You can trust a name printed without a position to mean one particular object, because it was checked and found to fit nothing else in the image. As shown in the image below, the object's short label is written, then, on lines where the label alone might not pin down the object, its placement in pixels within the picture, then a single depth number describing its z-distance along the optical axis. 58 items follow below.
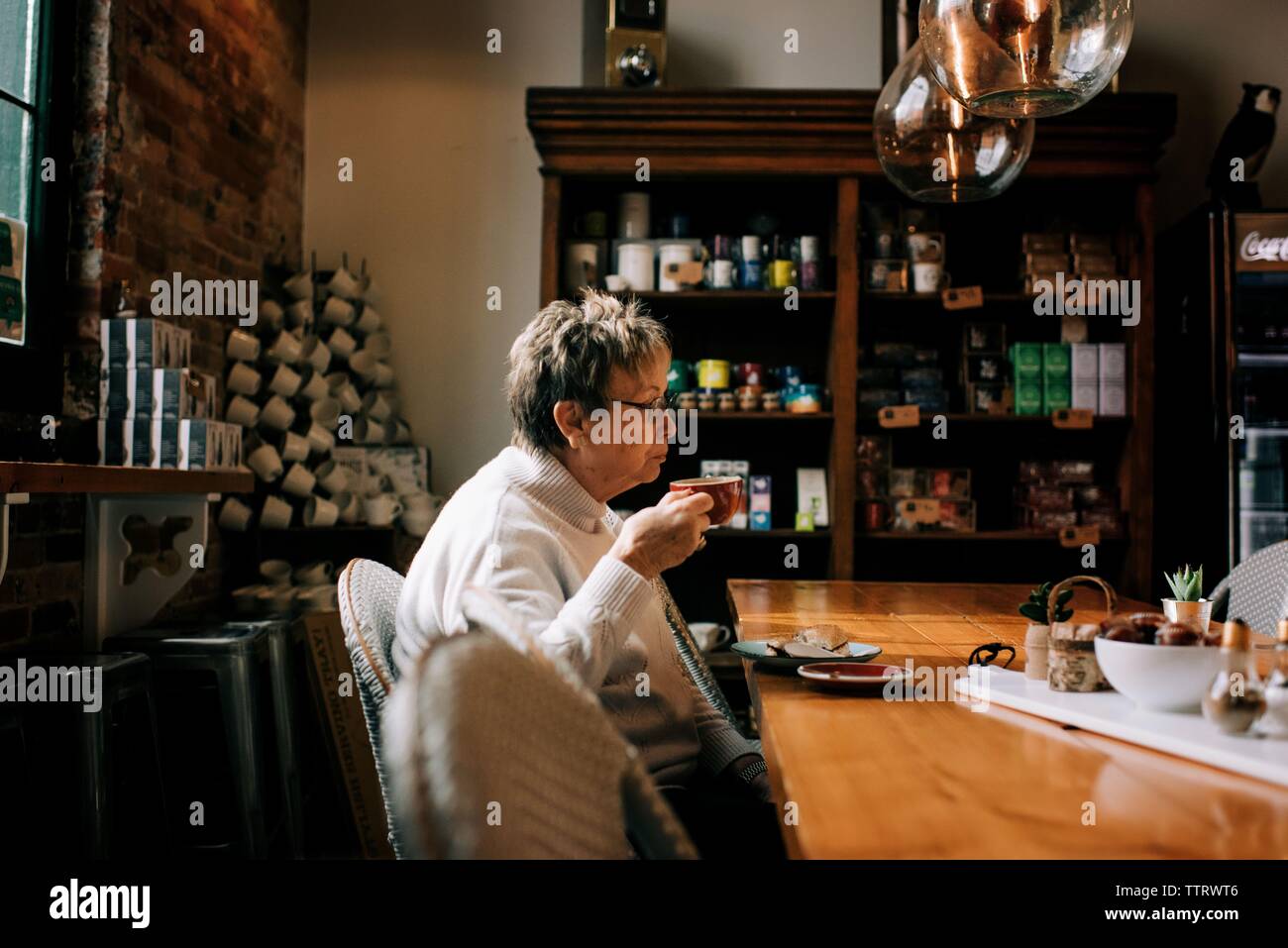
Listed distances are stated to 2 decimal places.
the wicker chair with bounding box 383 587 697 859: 0.75
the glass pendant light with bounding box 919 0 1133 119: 1.49
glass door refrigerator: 3.35
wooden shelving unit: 3.49
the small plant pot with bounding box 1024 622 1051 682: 1.34
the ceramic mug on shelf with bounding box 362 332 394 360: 3.78
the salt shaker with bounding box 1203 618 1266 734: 0.97
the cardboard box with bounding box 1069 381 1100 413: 3.57
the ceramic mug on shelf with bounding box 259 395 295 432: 3.38
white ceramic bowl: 1.04
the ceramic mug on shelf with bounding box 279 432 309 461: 3.39
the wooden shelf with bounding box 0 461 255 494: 1.83
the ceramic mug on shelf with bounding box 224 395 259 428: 3.28
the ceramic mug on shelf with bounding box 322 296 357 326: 3.66
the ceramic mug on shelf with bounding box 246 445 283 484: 3.35
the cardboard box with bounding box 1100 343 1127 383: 3.57
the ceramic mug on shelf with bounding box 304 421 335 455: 3.49
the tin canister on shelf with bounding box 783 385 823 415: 3.60
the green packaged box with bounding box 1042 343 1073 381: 3.60
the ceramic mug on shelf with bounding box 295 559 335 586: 3.33
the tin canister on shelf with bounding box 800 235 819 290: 3.62
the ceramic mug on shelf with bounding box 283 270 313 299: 3.63
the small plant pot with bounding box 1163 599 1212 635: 1.48
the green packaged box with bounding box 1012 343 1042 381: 3.62
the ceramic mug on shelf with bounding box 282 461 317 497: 3.39
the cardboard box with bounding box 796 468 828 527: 3.67
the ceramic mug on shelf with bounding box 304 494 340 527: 3.38
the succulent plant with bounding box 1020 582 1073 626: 1.38
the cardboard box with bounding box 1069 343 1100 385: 3.58
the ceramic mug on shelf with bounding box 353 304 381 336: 3.74
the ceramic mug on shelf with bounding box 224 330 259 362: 3.29
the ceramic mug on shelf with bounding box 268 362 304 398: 3.39
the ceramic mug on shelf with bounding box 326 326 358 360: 3.66
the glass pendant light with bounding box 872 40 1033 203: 2.00
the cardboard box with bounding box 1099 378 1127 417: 3.56
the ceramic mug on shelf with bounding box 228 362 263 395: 3.29
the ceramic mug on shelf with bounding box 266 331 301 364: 3.42
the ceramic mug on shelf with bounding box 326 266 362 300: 3.68
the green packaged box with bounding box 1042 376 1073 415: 3.59
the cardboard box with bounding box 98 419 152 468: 2.54
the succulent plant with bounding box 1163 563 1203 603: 1.49
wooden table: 0.75
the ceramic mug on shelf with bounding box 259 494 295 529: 3.36
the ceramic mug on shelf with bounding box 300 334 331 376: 3.52
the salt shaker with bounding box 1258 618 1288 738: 0.98
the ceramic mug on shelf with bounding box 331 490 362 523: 3.48
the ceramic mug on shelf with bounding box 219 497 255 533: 3.27
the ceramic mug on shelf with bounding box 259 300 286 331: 3.52
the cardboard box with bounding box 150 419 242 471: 2.52
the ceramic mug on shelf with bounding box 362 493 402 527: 3.53
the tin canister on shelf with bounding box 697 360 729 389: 3.67
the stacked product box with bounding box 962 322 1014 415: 3.65
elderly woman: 1.33
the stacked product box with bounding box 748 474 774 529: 3.65
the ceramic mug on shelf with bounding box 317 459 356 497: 3.46
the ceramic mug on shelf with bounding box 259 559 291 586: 3.31
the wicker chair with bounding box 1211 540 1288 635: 2.19
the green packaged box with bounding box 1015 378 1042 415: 3.61
